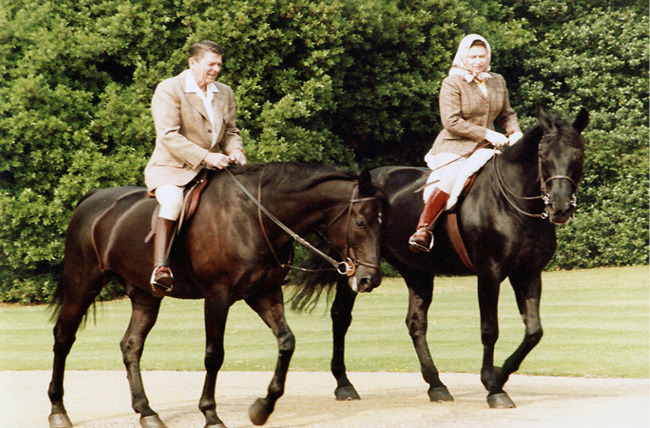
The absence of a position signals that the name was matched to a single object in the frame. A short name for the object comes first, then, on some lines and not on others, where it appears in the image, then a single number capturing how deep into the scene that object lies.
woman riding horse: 16.84
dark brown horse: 13.20
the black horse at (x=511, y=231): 14.86
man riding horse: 14.12
